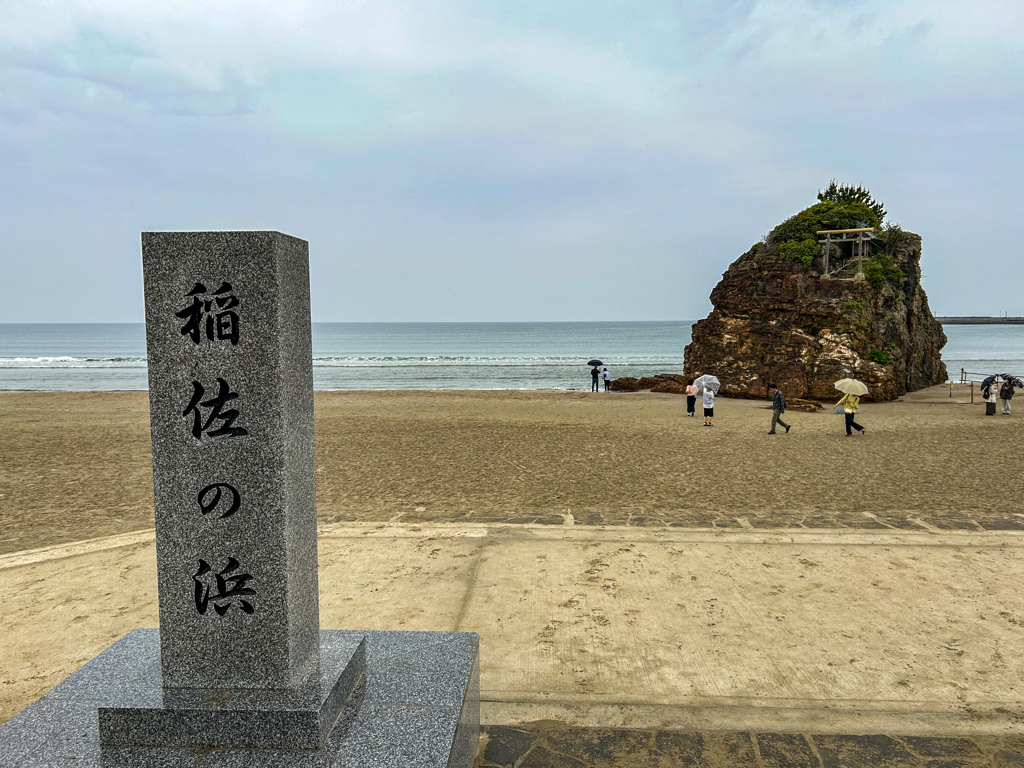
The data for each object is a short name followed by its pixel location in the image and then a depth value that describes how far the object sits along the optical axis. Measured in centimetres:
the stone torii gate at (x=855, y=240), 2912
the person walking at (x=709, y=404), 1875
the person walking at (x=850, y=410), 1645
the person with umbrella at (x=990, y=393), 2025
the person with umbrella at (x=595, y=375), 3339
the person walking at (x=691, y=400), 2120
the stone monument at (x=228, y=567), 307
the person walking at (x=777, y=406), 1694
